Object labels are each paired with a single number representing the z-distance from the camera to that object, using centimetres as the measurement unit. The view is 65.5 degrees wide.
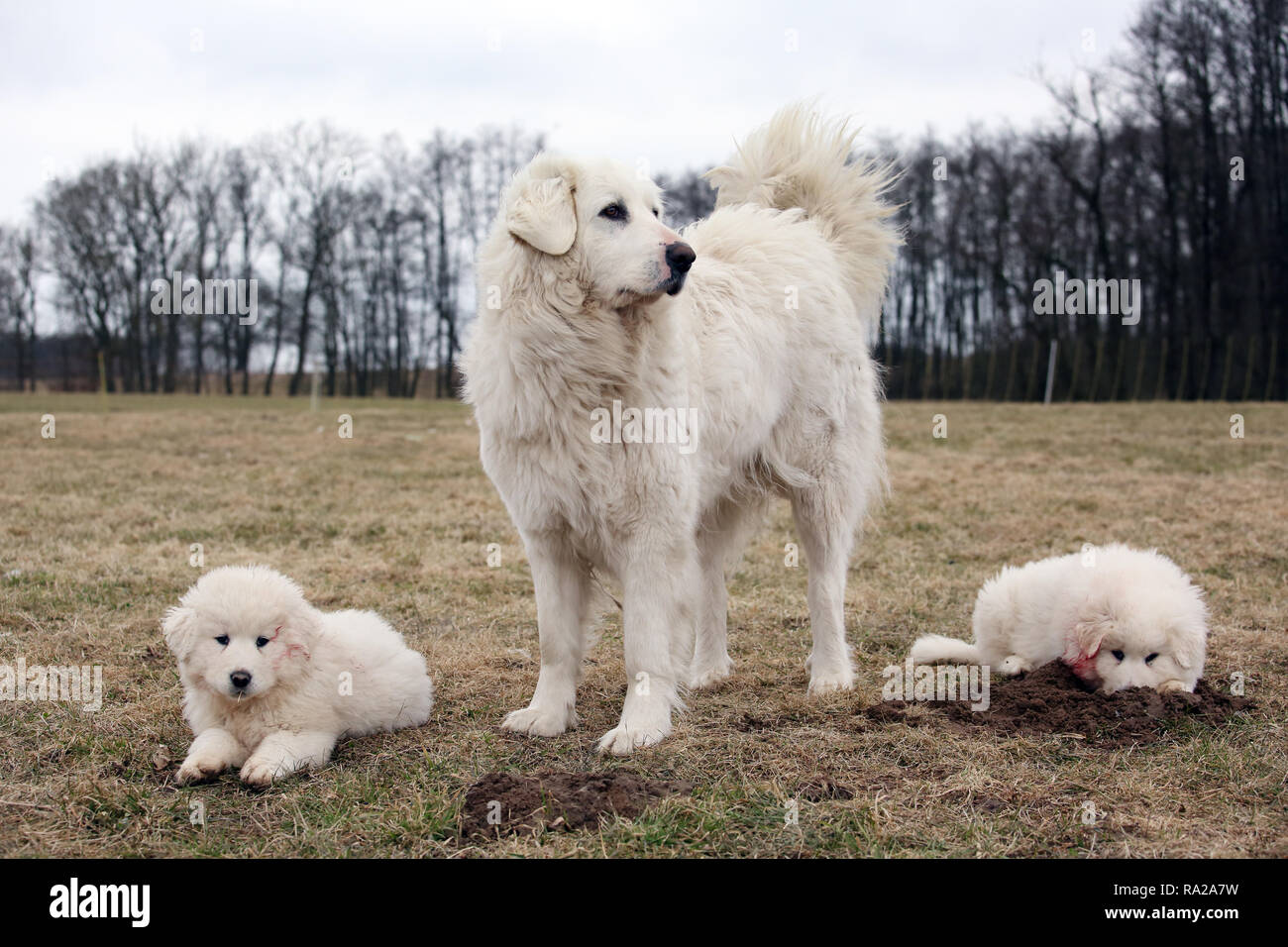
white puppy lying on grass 350
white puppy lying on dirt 416
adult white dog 381
